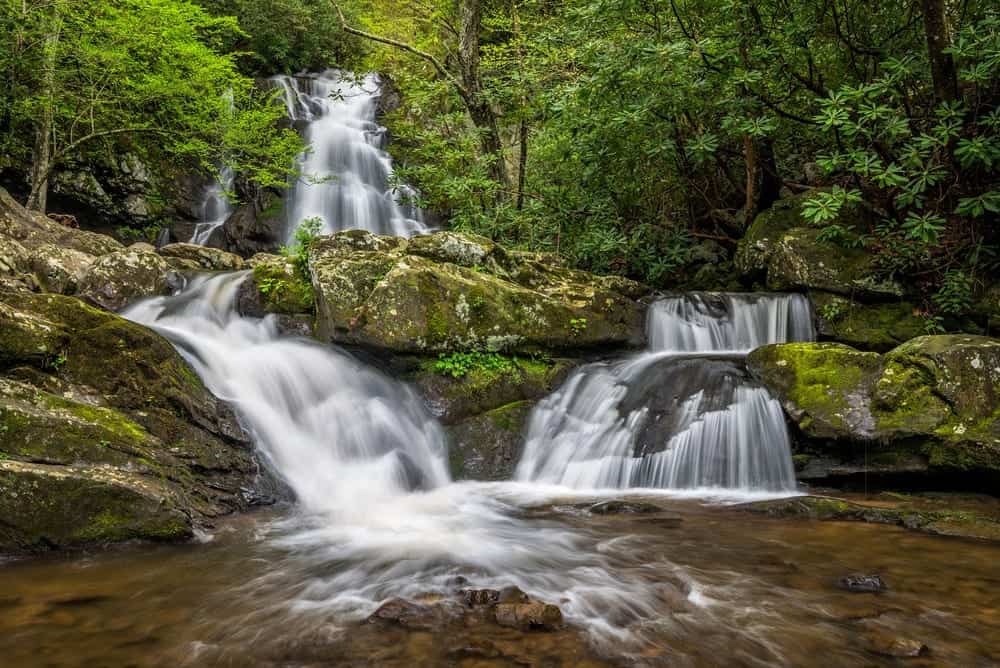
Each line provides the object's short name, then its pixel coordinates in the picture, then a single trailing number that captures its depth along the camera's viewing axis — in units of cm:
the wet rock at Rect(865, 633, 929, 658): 260
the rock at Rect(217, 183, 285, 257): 1471
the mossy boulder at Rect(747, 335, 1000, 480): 499
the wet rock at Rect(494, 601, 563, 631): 288
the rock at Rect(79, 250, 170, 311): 798
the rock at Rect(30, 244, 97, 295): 764
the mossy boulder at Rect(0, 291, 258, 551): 376
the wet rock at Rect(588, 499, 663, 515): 505
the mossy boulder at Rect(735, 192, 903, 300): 768
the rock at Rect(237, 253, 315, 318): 784
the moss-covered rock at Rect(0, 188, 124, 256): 831
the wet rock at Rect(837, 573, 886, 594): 333
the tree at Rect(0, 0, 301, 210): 1077
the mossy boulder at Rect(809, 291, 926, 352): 728
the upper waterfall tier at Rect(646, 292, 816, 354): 805
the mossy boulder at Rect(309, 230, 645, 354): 670
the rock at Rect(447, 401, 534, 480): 646
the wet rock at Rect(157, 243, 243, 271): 1035
